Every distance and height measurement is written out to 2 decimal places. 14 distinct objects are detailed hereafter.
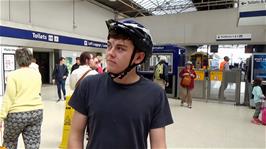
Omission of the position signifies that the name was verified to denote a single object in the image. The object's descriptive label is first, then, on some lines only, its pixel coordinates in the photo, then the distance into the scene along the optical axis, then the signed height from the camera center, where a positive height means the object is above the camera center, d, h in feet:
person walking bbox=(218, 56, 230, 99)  24.34 -2.31
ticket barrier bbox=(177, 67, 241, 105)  23.77 -2.29
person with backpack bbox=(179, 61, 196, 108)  21.36 -1.67
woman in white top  9.42 -0.23
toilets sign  29.62 +3.66
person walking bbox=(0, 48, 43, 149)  6.49 -1.25
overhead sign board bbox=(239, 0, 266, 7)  17.84 +5.07
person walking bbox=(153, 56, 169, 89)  22.74 -0.90
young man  2.95 -0.52
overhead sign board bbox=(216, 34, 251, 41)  35.37 +4.50
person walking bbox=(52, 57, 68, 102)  23.36 -1.21
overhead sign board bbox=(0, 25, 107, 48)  26.12 +3.66
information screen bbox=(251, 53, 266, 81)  21.67 -0.11
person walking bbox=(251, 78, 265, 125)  16.25 -2.56
